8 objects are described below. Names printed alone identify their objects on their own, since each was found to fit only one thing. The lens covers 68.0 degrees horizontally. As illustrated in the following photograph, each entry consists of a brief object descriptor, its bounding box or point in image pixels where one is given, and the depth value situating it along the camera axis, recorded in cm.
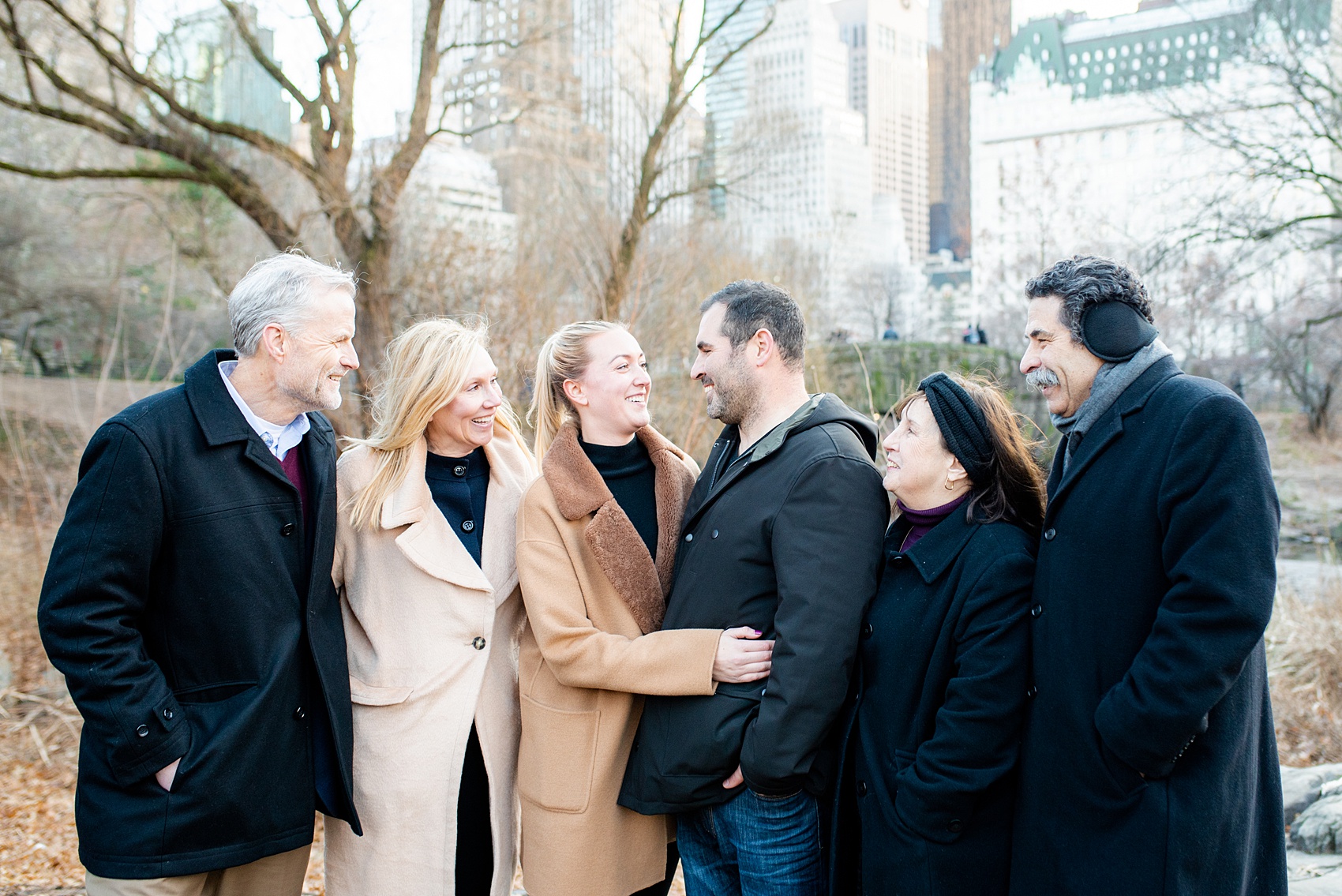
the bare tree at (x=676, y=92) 1043
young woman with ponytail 261
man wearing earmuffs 194
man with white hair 232
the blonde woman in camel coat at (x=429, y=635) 278
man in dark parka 237
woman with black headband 222
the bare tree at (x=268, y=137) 871
